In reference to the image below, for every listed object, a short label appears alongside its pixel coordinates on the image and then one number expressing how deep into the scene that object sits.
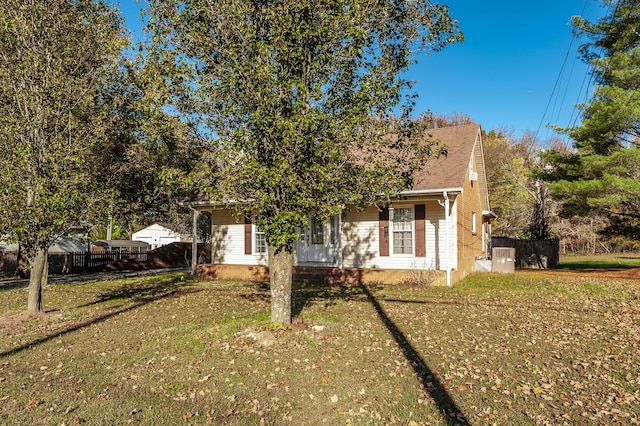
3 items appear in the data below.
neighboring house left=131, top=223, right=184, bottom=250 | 48.03
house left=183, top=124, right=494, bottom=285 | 12.91
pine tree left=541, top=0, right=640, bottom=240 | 12.84
